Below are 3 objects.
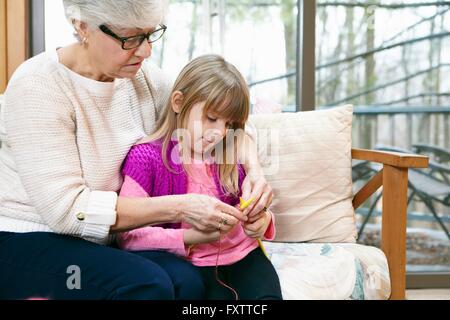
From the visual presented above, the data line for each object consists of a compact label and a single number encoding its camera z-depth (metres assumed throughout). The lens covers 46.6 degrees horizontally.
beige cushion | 1.76
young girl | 1.31
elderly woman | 1.17
